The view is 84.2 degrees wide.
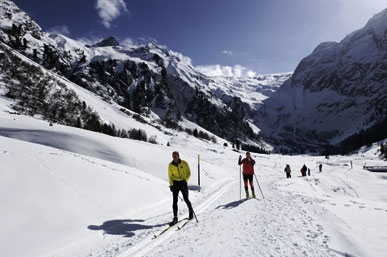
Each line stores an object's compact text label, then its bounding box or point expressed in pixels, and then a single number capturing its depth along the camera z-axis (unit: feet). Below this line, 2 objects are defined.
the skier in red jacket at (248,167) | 40.11
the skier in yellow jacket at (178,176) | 26.61
